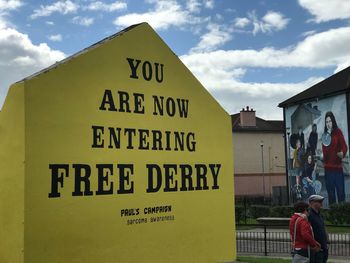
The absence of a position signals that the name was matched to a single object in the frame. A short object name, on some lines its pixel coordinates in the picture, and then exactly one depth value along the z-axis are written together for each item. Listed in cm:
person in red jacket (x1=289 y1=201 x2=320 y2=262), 759
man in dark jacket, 786
